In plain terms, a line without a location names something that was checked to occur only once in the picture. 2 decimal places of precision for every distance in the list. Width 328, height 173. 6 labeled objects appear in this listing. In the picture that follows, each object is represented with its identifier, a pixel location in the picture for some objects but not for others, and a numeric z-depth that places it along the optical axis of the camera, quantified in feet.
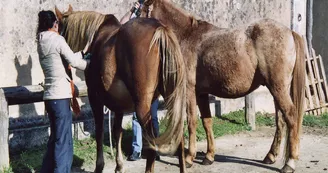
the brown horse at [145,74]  17.29
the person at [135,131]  22.82
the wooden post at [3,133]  19.29
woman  17.26
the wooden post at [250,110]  30.41
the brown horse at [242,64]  20.95
